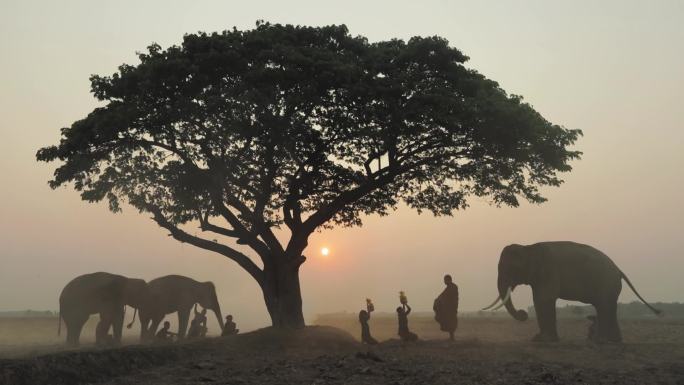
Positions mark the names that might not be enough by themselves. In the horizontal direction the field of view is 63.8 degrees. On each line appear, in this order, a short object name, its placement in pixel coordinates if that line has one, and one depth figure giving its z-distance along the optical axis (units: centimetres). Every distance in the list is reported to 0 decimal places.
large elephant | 1967
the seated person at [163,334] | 2272
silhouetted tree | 1822
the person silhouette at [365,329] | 1917
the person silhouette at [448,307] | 1844
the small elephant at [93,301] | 2306
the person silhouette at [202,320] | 2511
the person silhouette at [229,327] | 2205
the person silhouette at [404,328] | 1827
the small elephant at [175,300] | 2488
